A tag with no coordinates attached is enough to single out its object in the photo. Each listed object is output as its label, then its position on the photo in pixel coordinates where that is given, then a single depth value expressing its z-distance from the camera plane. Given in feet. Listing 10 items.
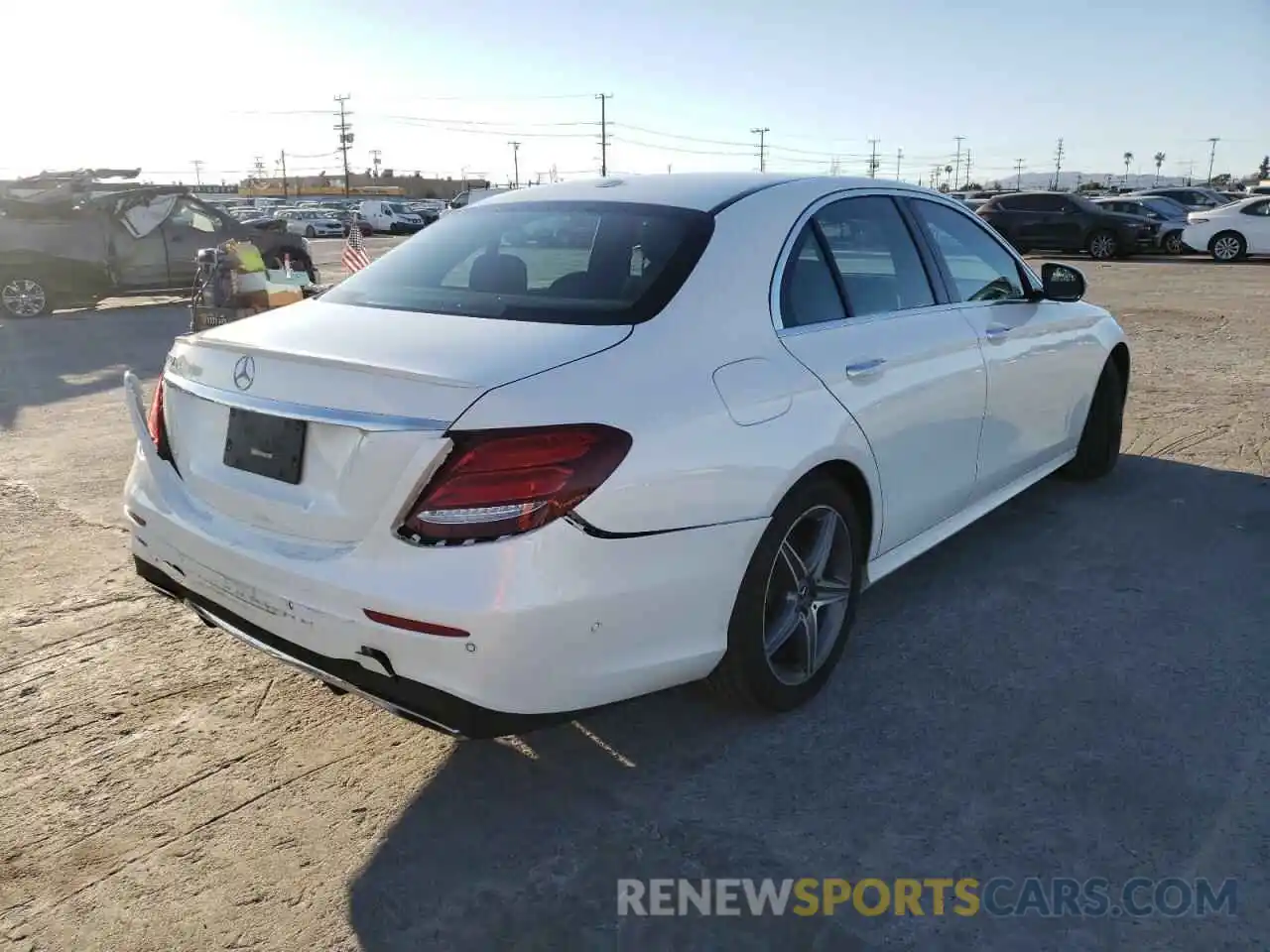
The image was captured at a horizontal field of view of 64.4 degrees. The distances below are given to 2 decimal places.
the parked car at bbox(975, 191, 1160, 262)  79.41
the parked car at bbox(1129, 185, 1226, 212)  107.96
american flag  53.13
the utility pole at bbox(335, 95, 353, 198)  362.94
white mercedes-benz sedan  7.57
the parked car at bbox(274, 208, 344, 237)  154.30
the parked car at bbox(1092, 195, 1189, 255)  81.05
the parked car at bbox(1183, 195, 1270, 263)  73.72
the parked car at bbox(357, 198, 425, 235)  160.45
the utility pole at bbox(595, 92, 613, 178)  354.33
